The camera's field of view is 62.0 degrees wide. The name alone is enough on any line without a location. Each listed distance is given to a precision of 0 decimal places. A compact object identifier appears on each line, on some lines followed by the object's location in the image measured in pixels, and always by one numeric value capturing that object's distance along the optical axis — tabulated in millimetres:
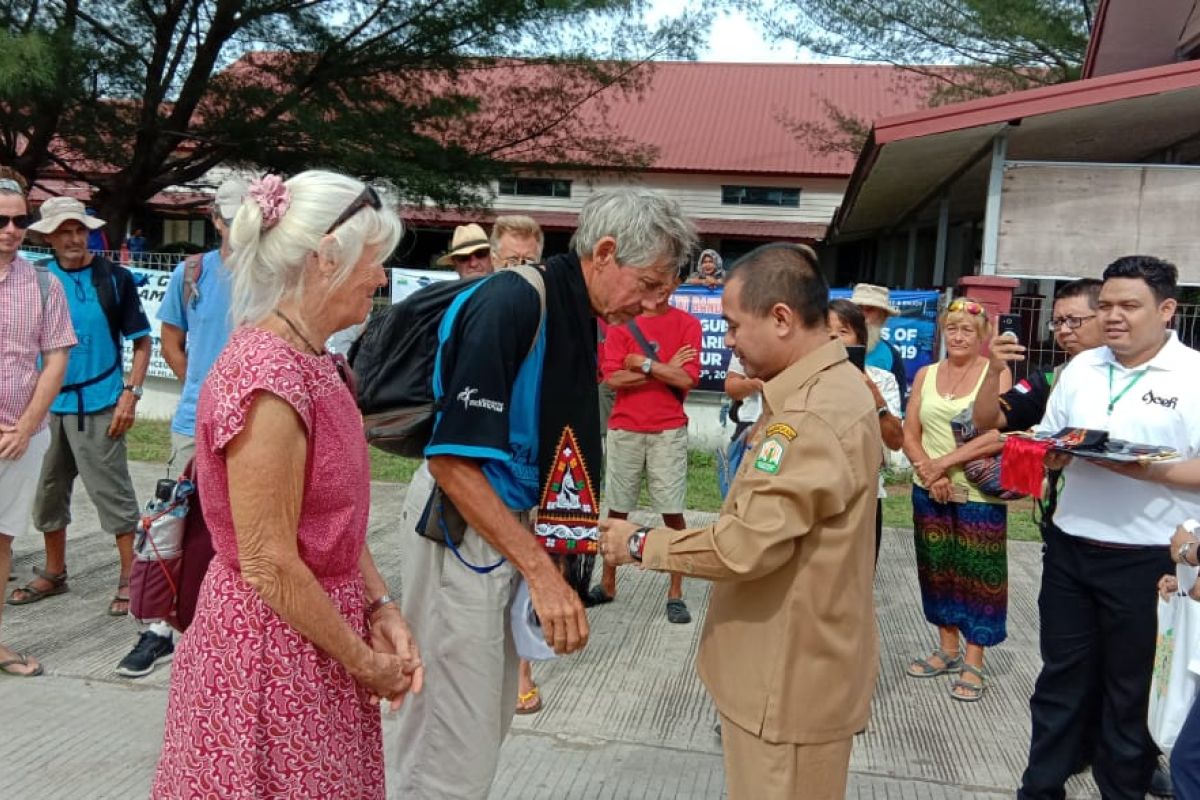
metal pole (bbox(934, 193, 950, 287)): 12828
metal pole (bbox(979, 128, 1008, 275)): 7766
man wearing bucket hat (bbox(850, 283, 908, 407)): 5074
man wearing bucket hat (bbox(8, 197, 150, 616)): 5090
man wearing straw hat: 5703
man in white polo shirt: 3162
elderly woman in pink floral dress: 1807
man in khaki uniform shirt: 2186
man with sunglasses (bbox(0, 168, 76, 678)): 4164
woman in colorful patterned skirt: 4418
